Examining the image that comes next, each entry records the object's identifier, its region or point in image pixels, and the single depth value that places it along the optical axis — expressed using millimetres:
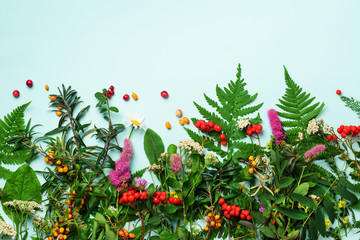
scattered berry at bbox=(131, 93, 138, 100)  1596
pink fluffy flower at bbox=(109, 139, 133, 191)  1431
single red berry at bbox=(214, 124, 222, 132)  1490
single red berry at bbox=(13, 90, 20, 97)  1639
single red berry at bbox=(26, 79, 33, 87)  1641
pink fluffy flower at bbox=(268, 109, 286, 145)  1477
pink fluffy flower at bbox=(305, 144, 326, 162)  1374
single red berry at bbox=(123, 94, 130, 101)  1593
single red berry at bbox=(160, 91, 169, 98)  1585
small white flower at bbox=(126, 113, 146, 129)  1551
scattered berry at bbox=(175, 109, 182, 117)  1570
